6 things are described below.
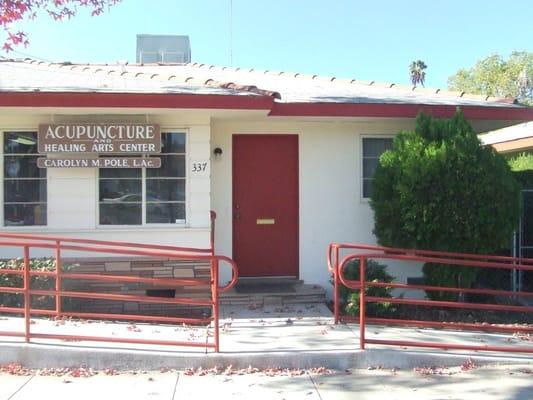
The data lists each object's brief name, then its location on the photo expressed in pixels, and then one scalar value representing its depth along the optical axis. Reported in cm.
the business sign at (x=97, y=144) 821
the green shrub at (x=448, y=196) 779
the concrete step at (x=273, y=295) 838
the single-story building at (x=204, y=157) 817
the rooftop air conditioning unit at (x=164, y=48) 1516
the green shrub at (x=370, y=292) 753
